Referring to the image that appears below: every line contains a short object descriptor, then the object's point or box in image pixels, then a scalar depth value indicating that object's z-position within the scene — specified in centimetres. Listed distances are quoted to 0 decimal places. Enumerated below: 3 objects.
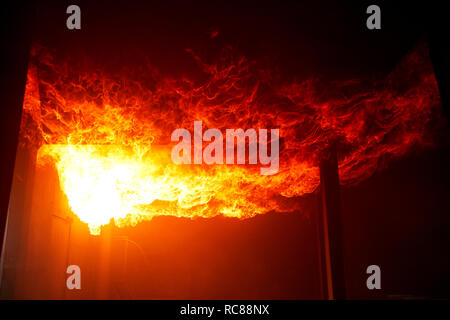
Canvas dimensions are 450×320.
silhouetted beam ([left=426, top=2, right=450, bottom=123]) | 209
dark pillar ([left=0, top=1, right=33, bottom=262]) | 192
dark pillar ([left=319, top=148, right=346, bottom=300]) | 393
